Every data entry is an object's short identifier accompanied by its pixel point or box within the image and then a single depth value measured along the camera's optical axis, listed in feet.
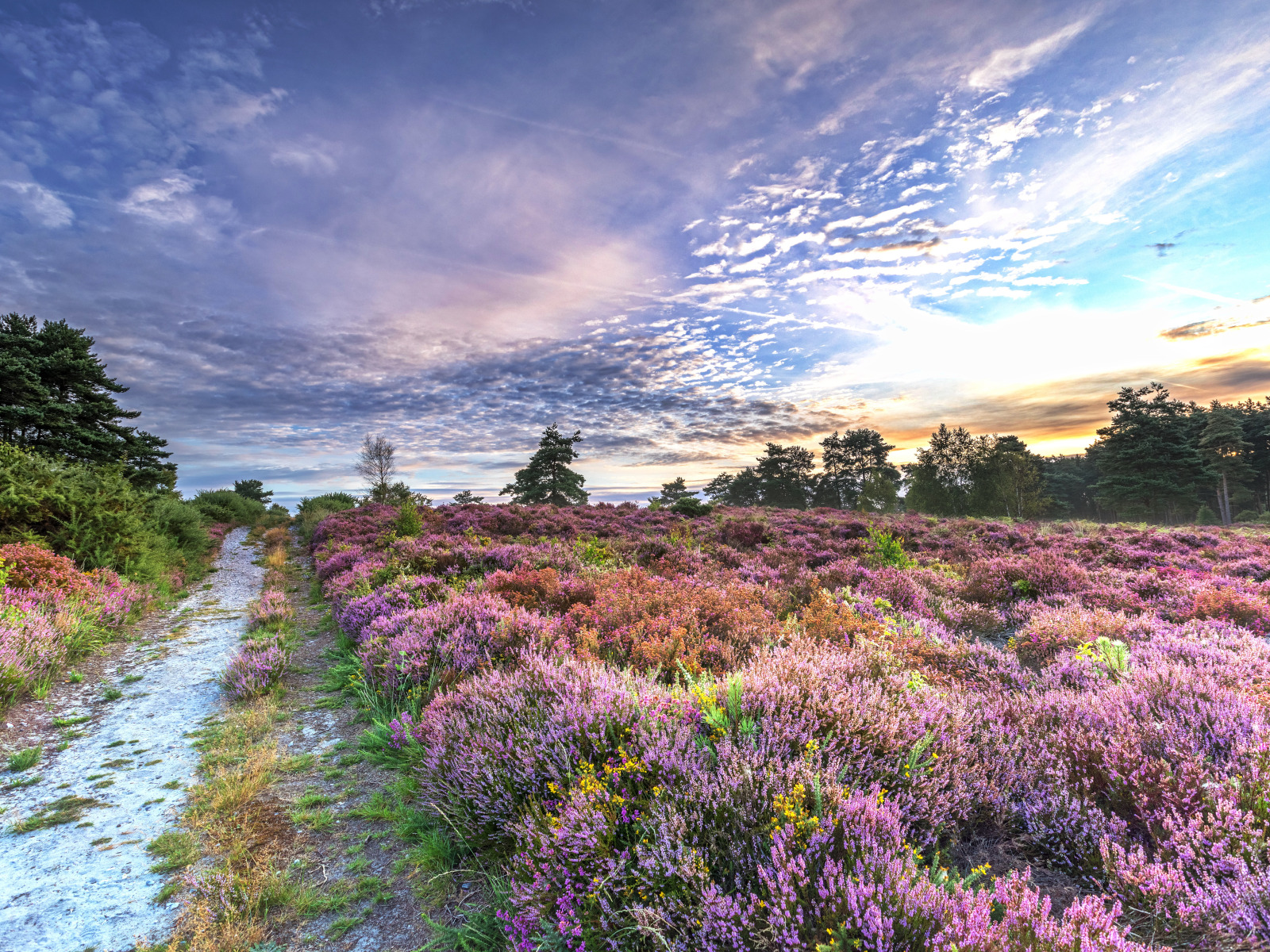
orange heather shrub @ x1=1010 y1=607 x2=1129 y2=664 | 18.34
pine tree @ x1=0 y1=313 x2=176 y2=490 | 71.87
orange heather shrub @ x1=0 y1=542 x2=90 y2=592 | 26.96
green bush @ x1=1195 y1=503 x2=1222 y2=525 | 147.36
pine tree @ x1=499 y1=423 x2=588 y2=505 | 127.54
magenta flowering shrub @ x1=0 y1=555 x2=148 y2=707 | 20.34
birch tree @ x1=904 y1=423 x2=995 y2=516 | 196.03
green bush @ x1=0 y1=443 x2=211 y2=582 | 33.78
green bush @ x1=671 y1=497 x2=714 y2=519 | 72.22
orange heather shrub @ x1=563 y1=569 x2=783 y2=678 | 16.96
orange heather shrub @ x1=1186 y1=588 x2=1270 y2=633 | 20.43
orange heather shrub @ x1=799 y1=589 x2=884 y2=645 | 18.88
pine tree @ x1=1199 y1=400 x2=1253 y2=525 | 142.51
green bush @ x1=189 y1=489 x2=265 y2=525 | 104.47
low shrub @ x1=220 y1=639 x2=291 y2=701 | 21.56
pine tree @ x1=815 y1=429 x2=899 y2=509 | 194.80
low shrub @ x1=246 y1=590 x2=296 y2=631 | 32.84
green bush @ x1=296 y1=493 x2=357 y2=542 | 87.15
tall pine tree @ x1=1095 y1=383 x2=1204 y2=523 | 159.53
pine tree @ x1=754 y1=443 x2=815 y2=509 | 190.19
